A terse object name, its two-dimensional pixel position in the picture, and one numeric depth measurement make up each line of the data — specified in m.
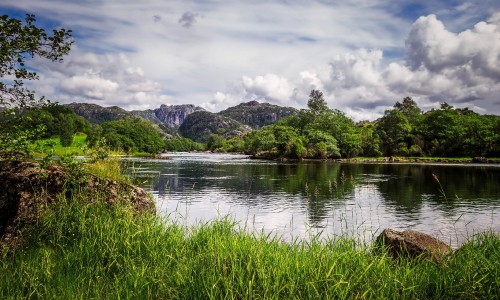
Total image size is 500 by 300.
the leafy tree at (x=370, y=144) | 130.62
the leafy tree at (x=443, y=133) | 121.88
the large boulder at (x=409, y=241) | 11.51
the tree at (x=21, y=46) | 9.42
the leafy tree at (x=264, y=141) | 142.12
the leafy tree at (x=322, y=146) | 123.31
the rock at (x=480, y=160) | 103.50
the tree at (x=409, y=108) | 154.50
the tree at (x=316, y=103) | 165.88
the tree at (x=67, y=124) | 97.44
